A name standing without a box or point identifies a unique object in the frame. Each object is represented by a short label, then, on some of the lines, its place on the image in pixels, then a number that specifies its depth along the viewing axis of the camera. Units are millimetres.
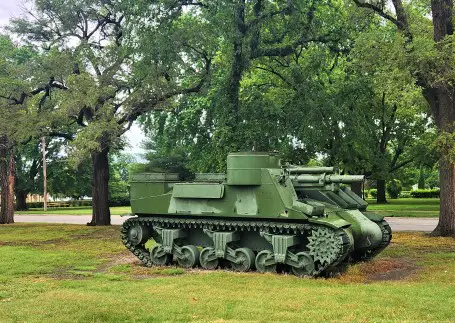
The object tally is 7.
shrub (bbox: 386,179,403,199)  57444
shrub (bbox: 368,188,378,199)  64094
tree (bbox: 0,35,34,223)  24891
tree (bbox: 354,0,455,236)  16922
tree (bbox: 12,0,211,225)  20781
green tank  12102
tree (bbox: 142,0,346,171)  20000
